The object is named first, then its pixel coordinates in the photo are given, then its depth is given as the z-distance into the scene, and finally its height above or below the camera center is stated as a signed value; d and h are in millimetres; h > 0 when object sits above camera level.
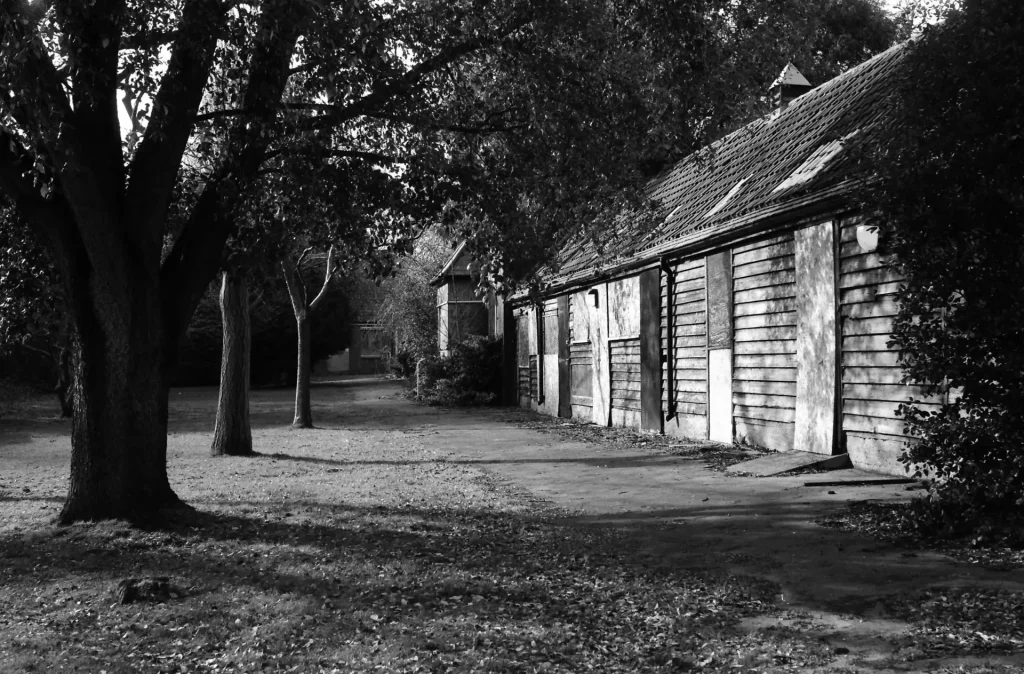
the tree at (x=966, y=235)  7082 +898
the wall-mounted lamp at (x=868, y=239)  10977 +1311
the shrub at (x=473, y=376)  30344 -665
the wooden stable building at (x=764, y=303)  11633 +781
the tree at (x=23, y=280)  10391 +853
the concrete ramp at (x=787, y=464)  11875 -1401
